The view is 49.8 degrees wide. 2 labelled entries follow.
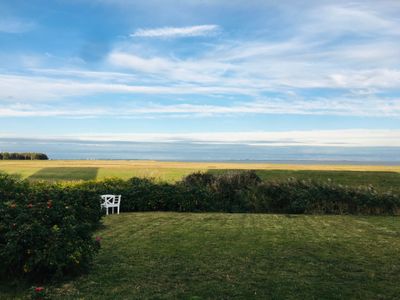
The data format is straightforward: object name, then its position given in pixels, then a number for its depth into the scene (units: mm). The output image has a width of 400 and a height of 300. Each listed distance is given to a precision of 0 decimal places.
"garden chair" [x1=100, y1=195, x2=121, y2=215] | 15698
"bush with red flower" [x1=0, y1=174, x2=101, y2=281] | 6304
